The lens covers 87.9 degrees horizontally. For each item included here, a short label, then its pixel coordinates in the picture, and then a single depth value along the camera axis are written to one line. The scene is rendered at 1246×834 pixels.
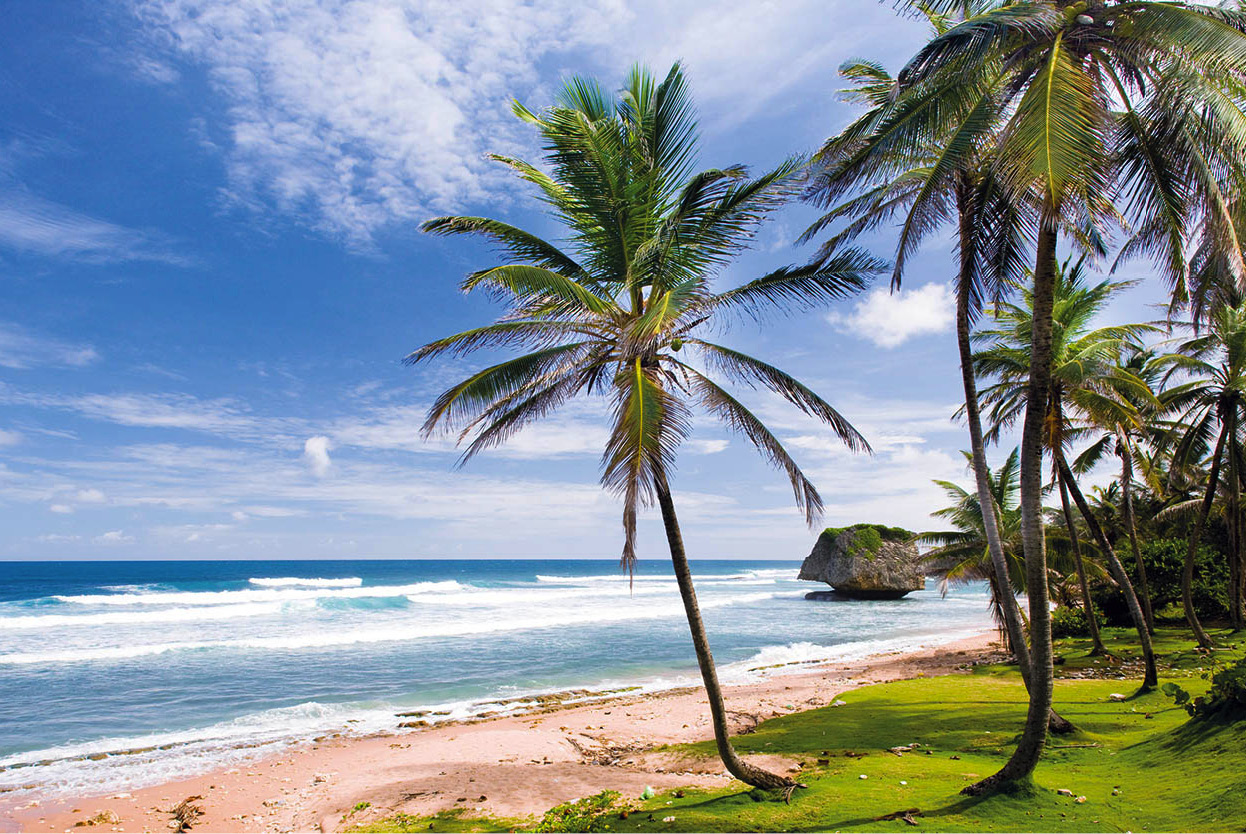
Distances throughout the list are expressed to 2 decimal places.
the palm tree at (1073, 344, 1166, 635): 13.94
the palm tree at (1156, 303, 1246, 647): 12.41
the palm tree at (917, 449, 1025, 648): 15.21
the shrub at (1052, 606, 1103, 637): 17.33
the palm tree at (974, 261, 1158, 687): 9.76
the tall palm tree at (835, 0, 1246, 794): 4.99
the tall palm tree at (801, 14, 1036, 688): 6.91
